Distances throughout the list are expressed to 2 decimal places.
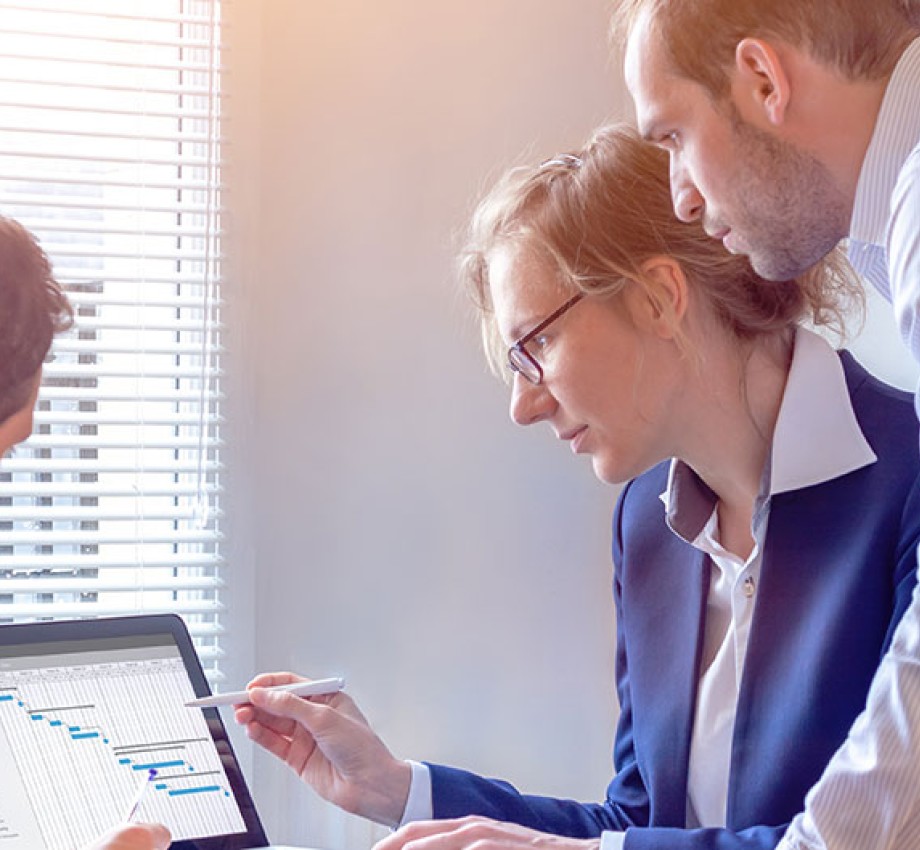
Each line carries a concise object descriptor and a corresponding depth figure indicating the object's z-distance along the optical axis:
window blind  2.41
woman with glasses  1.95
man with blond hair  1.76
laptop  1.86
